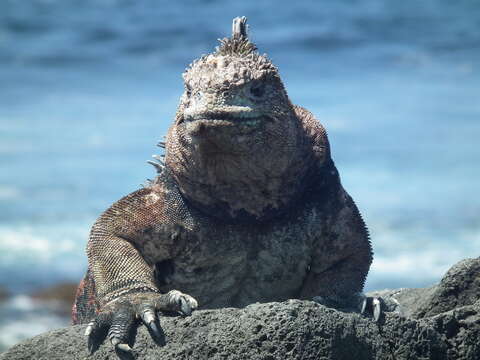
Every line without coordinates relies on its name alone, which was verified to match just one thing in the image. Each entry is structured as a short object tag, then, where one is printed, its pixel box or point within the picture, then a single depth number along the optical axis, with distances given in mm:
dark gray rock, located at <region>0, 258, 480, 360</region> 9852
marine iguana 11492
